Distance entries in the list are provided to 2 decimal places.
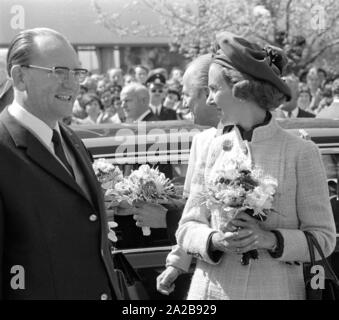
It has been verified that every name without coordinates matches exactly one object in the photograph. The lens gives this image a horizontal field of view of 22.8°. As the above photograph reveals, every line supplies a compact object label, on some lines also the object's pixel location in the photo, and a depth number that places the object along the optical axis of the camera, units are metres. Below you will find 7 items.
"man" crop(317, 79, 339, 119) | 8.46
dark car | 5.12
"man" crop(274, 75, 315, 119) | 10.84
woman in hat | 3.50
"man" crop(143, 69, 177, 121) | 10.52
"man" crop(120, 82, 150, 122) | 9.97
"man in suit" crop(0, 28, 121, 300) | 2.99
